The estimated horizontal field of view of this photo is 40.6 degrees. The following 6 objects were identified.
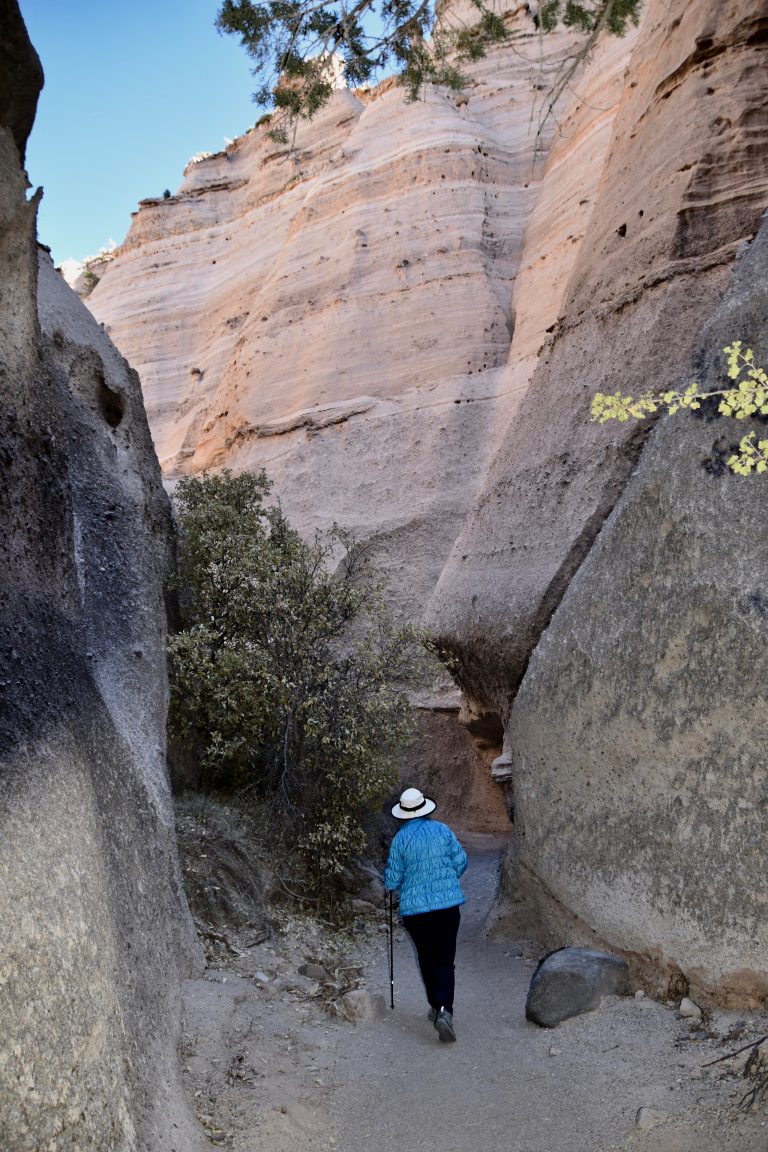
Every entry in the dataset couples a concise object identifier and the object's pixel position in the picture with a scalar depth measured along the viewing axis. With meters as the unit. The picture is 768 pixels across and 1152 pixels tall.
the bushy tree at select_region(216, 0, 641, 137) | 9.86
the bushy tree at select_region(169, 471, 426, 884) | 9.78
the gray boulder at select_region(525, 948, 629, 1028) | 7.11
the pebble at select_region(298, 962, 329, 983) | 8.14
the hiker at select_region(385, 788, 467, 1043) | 7.06
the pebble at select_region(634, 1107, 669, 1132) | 5.42
